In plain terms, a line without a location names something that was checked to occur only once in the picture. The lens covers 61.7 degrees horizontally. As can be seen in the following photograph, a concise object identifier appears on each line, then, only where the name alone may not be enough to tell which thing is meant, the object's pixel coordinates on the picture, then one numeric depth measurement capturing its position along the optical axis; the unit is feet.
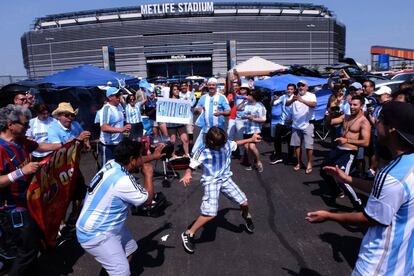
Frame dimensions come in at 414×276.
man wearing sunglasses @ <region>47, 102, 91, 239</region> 15.78
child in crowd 13.67
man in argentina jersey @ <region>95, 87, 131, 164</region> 20.12
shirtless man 17.24
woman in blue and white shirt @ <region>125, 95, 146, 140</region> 28.91
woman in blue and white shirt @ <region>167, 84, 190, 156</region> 28.13
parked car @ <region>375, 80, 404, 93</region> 45.32
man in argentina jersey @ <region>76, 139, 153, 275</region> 10.00
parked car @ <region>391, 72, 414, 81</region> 61.82
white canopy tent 66.69
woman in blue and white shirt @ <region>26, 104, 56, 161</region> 17.88
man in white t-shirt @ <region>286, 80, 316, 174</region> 25.03
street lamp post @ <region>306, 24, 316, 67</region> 306.04
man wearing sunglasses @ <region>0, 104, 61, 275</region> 10.43
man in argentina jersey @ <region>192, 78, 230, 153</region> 25.61
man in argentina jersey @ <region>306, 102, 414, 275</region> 5.88
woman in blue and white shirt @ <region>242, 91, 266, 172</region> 25.48
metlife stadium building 301.63
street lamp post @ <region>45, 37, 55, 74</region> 308.81
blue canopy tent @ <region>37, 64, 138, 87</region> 38.65
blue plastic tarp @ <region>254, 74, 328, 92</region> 40.04
